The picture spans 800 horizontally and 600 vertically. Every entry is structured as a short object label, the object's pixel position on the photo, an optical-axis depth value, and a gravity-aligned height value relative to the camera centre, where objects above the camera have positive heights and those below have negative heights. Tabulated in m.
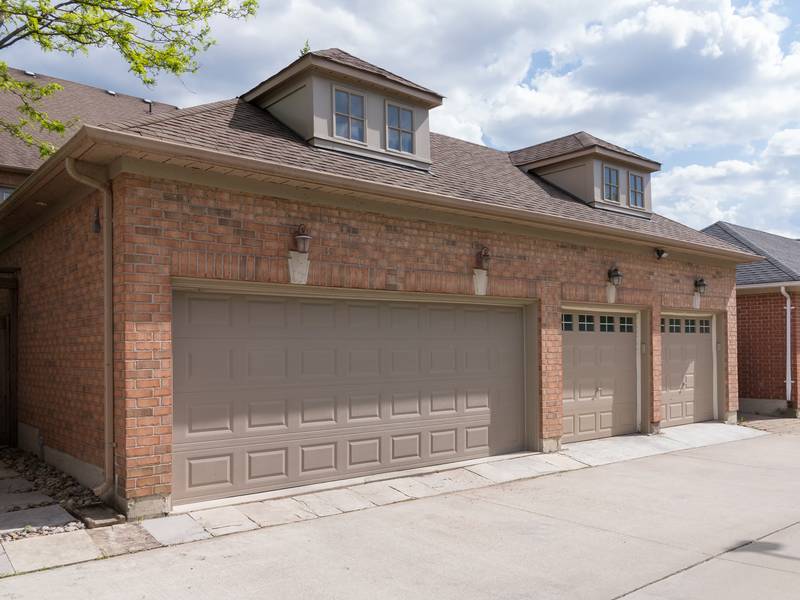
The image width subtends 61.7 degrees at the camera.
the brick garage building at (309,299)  6.98 +0.21
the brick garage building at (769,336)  16.75 -0.66
